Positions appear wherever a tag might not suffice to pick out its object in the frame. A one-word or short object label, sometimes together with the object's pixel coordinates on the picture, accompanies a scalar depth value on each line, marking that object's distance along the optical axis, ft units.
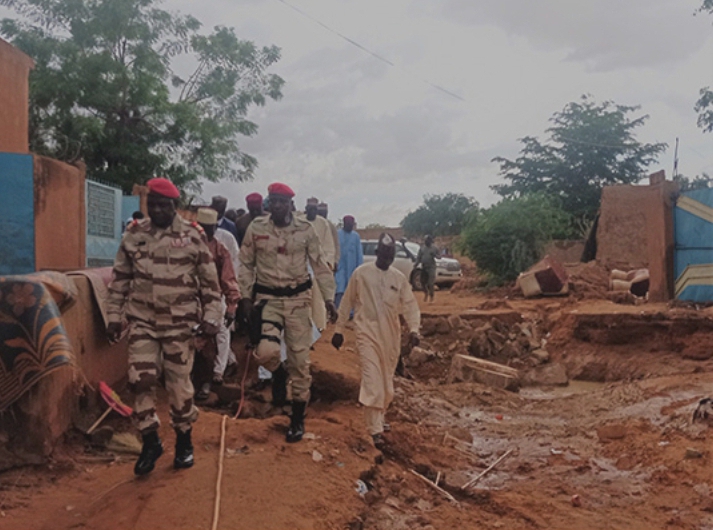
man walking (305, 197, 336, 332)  27.81
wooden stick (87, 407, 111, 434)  16.31
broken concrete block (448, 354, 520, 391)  35.06
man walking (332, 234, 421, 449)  18.95
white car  69.92
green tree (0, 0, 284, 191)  62.13
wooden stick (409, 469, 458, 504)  17.10
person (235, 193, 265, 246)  23.67
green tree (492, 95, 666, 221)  101.38
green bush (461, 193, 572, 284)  73.36
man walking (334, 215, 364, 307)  35.68
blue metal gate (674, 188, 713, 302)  41.91
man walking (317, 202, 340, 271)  29.71
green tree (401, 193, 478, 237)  155.63
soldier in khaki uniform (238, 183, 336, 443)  16.51
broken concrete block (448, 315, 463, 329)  46.06
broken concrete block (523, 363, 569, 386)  38.27
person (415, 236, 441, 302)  57.62
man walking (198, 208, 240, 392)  16.74
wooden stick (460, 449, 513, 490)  18.22
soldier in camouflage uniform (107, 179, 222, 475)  13.42
